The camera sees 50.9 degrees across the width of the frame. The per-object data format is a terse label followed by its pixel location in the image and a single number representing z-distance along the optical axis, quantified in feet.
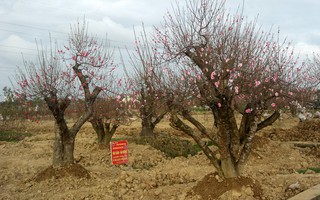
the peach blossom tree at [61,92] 26.94
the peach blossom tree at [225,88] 18.06
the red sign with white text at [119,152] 28.07
